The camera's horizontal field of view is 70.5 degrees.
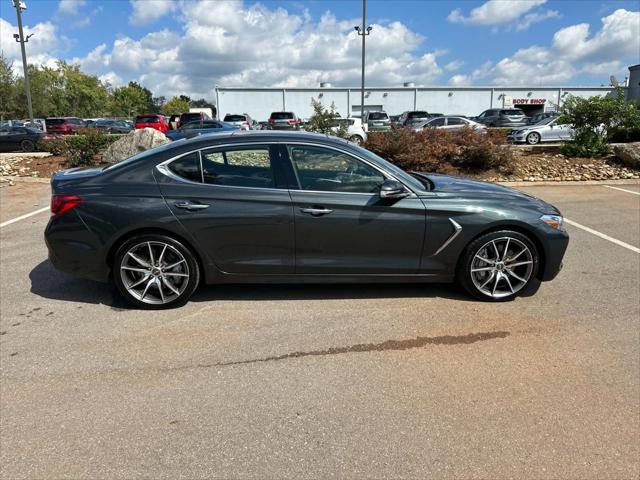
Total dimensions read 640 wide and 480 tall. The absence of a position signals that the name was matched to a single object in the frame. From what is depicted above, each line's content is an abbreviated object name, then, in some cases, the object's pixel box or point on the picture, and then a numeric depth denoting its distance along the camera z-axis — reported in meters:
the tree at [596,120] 12.55
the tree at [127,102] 82.00
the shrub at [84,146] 12.96
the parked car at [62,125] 28.34
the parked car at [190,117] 25.56
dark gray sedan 3.97
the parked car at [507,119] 28.49
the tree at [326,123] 13.31
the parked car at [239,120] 28.09
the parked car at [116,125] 36.12
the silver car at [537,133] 22.47
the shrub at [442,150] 10.58
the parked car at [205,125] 22.37
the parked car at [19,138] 21.33
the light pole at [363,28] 24.03
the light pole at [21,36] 24.20
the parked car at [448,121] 23.72
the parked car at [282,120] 25.58
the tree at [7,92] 50.53
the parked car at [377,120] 30.81
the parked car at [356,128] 20.37
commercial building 50.78
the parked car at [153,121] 27.30
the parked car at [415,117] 29.75
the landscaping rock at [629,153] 12.09
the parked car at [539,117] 25.35
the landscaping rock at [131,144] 12.66
